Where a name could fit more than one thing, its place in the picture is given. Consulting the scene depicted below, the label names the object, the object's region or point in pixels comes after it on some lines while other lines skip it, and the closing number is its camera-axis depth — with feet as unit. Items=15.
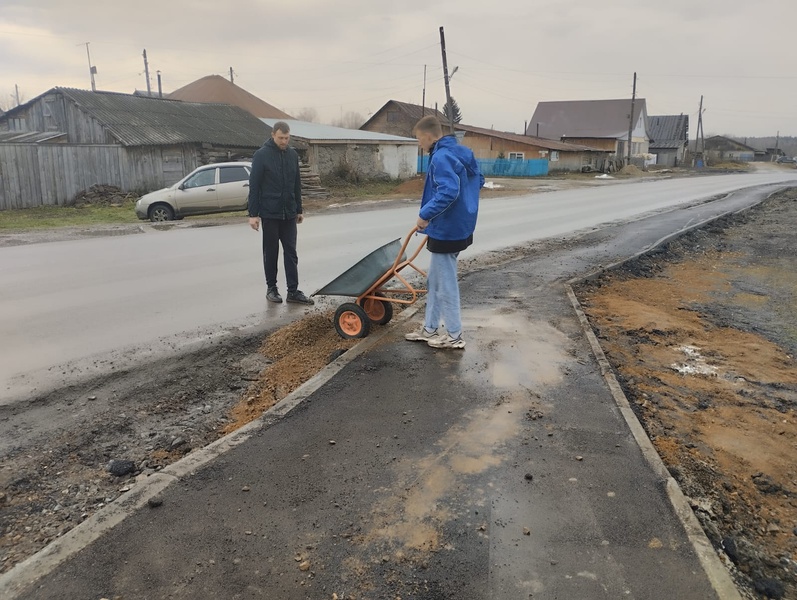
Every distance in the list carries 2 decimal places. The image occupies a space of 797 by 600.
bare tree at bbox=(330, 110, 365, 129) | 358.64
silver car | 57.11
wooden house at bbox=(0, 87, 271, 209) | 71.36
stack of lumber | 83.30
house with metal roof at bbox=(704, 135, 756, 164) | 323.98
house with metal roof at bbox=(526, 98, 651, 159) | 239.30
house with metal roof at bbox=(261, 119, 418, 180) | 102.06
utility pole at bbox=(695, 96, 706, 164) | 294.66
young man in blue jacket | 16.58
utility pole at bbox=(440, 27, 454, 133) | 116.81
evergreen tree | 237.04
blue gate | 167.73
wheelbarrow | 19.83
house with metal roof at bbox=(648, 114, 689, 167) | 286.25
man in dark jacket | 24.81
